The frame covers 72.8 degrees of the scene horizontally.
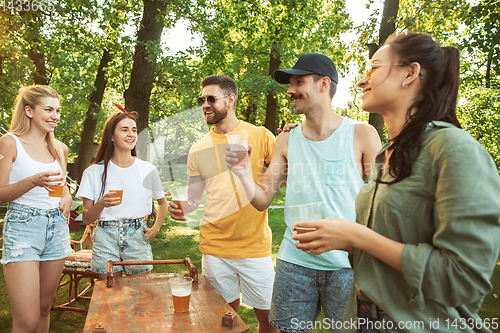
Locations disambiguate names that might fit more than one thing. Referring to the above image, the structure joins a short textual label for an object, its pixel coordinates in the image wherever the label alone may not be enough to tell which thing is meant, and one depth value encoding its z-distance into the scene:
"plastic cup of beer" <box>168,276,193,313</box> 2.21
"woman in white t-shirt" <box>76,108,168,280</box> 3.26
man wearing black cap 2.32
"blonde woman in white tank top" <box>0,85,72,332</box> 2.88
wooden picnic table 2.06
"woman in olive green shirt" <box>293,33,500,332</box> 1.08
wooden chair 4.58
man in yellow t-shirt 3.23
